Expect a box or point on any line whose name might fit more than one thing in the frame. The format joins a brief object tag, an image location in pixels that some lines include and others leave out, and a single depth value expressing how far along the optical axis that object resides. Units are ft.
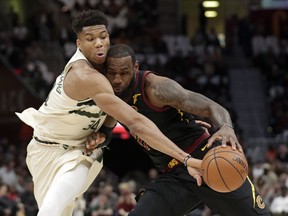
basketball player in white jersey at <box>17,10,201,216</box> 21.76
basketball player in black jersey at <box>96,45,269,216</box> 22.88
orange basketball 20.76
